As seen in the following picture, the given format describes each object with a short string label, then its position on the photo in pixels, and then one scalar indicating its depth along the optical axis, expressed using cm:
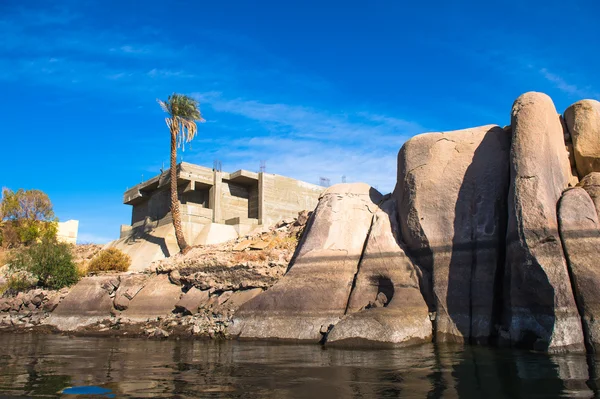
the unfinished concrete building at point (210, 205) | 3014
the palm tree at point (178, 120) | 2819
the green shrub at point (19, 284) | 2059
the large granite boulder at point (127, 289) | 1717
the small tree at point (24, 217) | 3503
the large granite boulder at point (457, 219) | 1080
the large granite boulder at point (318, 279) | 1229
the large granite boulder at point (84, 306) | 1694
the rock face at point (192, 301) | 1556
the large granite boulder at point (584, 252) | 843
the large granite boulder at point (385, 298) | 1003
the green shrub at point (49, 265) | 2069
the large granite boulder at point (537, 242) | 868
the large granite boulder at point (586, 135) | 1144
